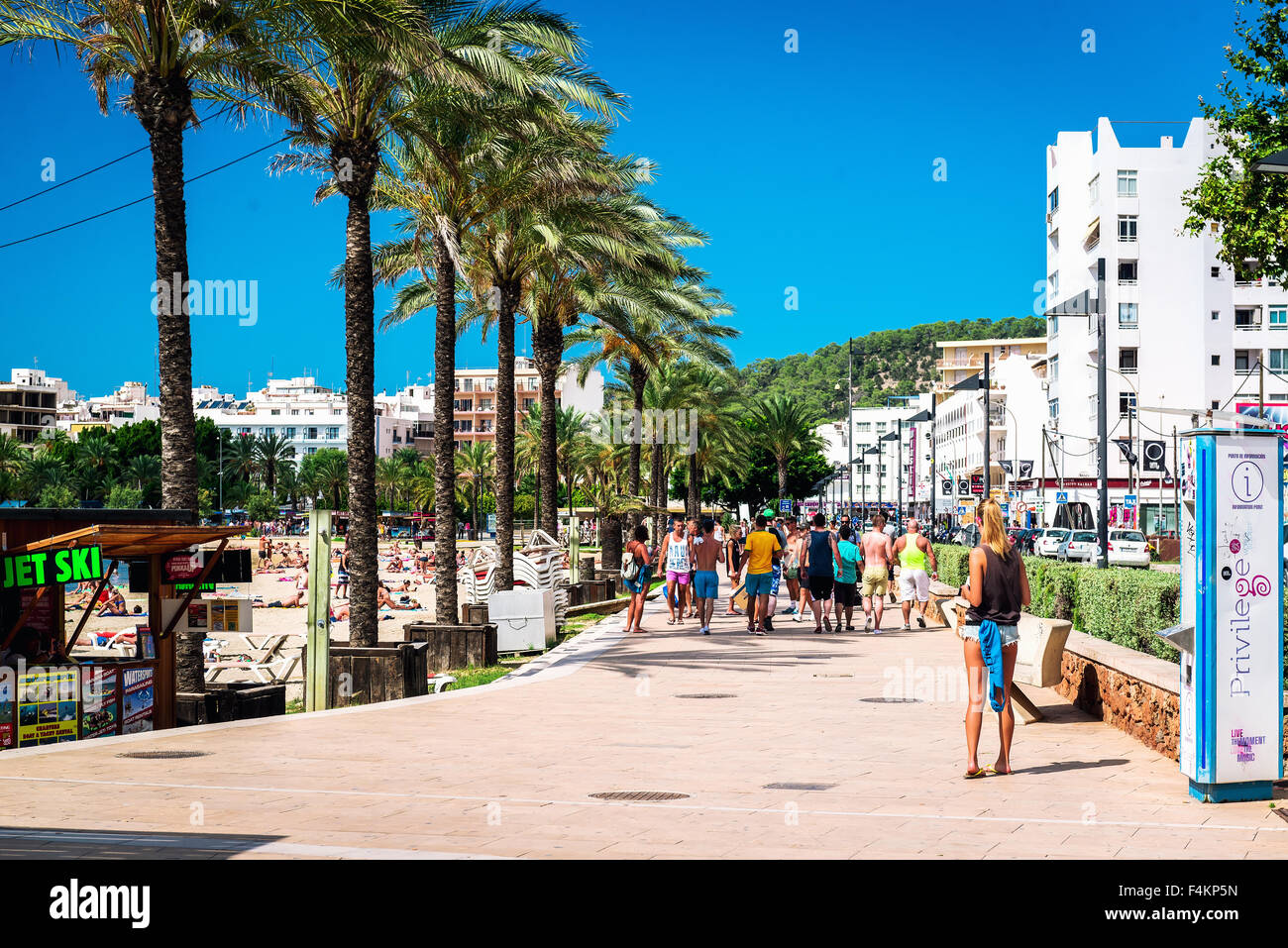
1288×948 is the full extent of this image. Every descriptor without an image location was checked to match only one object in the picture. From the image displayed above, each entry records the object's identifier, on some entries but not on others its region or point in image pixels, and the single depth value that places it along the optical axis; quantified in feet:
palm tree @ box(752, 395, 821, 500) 268.00
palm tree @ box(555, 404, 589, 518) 281.13
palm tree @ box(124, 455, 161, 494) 363.76
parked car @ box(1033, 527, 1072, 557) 174.91
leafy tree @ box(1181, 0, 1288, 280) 70.54
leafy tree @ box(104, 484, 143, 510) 340.65
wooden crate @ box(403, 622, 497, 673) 57.82
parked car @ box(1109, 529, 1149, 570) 152.66
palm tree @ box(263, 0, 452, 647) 52.54
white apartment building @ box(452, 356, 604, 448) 543.80
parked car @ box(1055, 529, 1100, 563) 159.88
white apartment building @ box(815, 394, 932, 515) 475.72
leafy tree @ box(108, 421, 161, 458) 376.07
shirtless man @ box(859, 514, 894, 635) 68.03
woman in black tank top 27.37
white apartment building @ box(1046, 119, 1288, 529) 225.76
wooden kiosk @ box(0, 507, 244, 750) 34.58
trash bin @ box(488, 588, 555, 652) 59.77
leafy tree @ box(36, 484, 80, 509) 323.98
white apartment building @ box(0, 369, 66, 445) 529.04
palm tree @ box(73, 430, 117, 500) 361.51
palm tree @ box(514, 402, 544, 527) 293.84
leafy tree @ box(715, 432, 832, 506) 300.40
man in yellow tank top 67.00
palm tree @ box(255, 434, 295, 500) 458.09
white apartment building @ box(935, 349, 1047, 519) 294.25
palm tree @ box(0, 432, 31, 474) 351.05
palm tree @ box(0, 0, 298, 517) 43.98
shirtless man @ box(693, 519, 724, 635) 67.21
